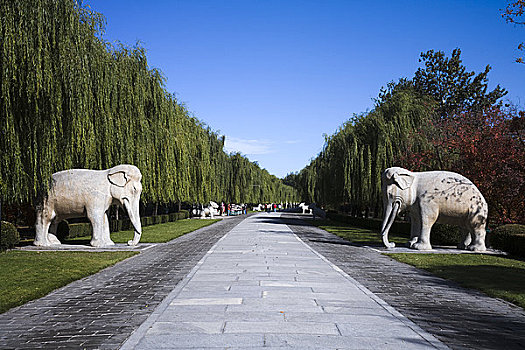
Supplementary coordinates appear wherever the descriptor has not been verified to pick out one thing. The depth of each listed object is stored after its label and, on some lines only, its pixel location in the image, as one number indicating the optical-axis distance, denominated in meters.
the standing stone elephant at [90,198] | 15.82
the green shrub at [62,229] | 19.16
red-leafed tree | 18.53
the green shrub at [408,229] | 18.33
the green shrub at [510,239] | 15.30
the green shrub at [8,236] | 14.58
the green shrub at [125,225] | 26.14
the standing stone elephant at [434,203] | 15.75
